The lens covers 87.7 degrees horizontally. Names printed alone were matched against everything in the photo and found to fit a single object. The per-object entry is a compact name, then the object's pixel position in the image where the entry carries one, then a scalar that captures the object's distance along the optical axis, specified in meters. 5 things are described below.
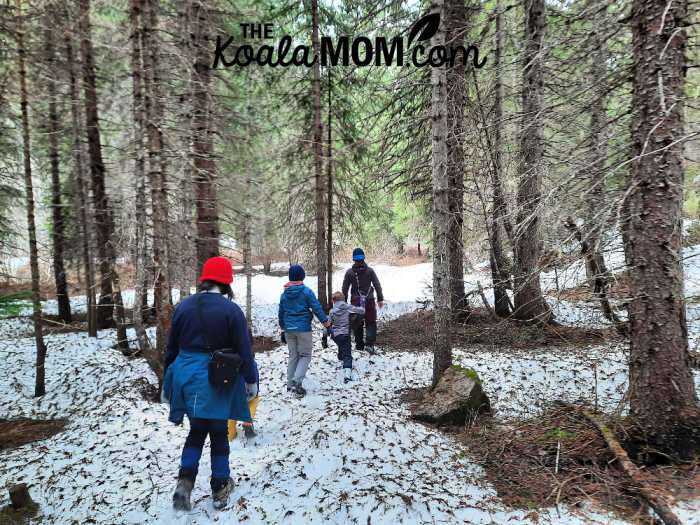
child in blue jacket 6.47
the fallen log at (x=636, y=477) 2.90
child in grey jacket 7.27
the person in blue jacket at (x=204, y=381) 3.59
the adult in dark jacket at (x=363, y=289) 8.66
